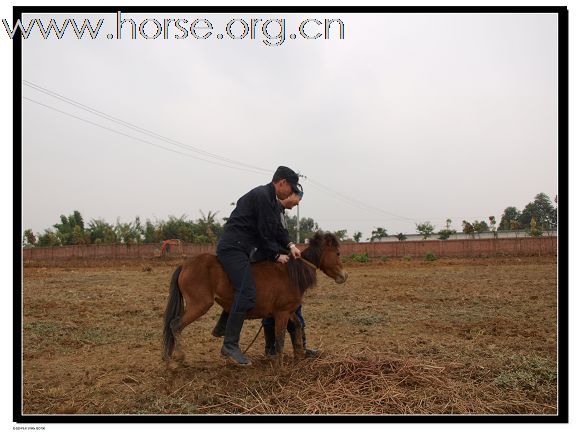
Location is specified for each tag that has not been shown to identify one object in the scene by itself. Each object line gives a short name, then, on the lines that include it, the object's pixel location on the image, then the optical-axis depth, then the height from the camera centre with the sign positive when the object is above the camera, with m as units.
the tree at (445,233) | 55.19 -0.51
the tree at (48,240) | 47.03 -1.26
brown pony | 5.11 -0.75
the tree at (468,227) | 51.36 +0.23
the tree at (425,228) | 66.62 +0.13
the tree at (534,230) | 44.56 -0.10
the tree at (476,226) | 53.33 +0.36
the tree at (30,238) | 44.88 -1.01
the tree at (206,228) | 48.53 +0.06
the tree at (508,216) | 79.53 +2.41
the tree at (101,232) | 50.29 -0.44
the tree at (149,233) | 52.12 -0.56
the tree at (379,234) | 80.19 -0.96
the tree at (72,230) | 46.89 -0.21
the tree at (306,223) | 82.94 +0.94
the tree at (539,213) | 47.84 +2.22
